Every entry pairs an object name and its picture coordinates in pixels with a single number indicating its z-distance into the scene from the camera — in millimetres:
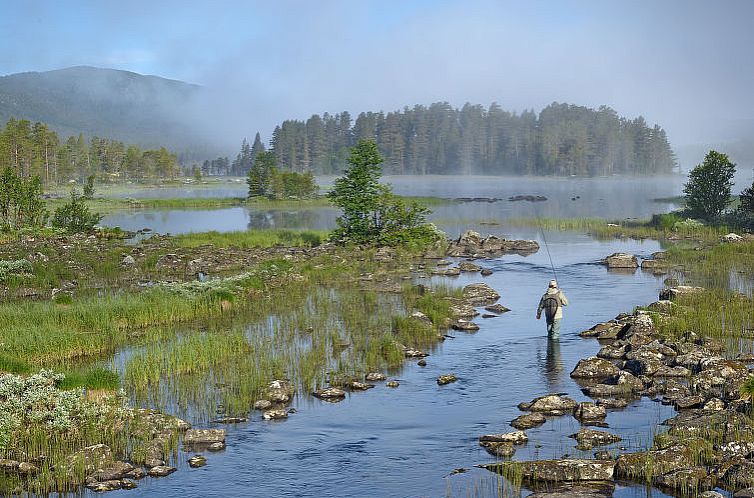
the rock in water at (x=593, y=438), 18875
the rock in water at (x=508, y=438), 19219
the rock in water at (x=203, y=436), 19625
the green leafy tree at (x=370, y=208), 55719
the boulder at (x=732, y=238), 55125
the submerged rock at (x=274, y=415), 21594
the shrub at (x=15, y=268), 40750
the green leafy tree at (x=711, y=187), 65000
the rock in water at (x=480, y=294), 38125
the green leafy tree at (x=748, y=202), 60250
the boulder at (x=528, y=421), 20406
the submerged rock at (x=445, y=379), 24625
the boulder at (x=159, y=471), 17828
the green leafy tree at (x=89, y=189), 110000
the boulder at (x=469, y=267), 49012
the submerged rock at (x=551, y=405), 21453
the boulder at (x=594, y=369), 24688
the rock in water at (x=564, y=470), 17047
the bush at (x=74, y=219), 68062
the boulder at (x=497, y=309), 35844
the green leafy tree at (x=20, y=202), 68375
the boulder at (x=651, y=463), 16969
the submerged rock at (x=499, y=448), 18547
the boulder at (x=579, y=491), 15984
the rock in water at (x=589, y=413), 20781
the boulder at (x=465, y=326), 32062
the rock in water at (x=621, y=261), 48688
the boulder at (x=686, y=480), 16250
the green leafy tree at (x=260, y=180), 132000
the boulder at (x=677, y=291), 35562
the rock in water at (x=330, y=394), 23391
